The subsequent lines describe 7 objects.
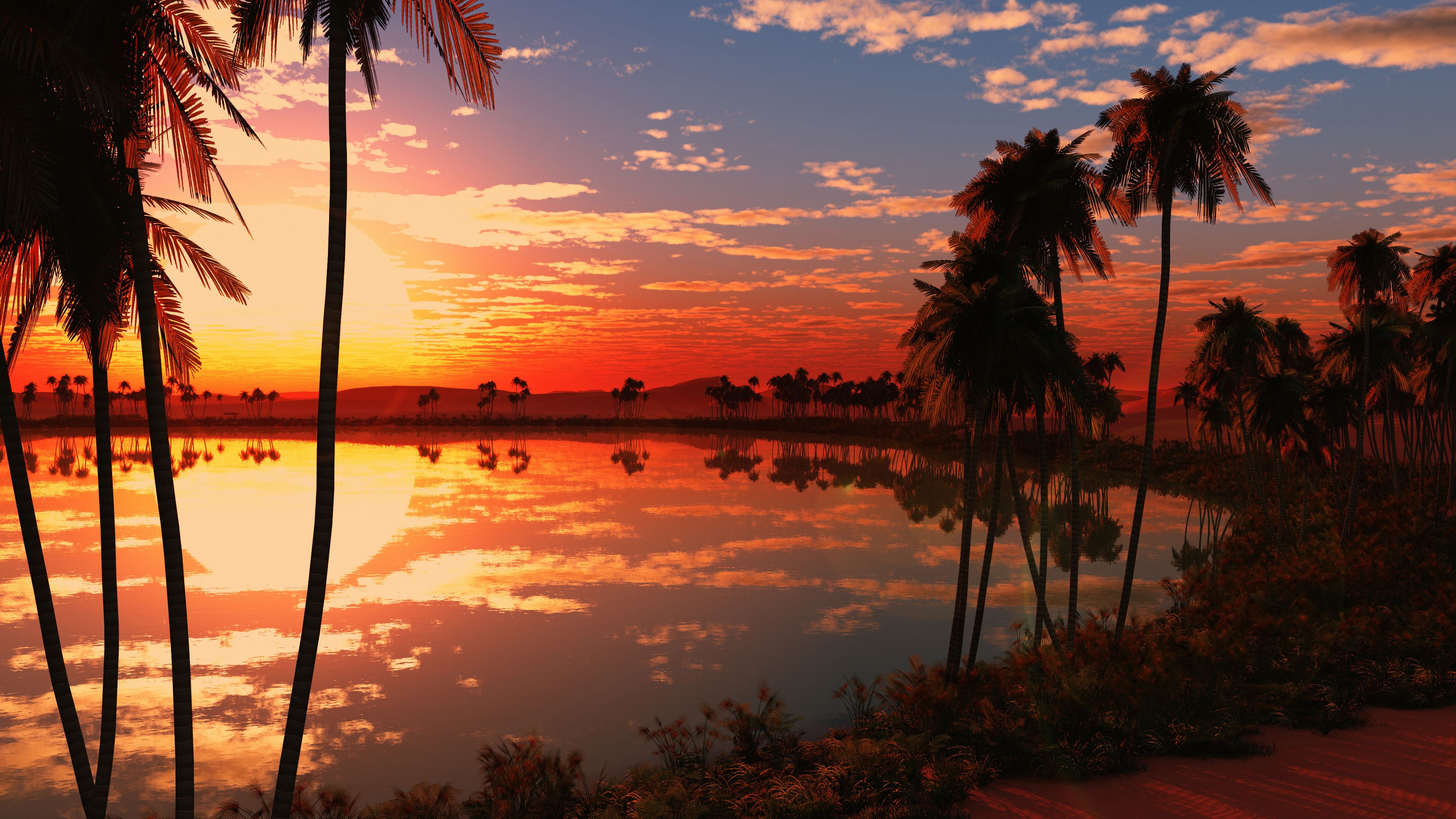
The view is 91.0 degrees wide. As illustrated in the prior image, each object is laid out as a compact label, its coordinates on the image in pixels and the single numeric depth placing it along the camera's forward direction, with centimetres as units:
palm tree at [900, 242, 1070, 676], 1928
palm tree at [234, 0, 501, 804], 1013
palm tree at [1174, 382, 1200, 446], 9762
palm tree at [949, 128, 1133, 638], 2202
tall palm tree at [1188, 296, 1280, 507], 3453
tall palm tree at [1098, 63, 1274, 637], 2138
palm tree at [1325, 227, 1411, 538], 3425
